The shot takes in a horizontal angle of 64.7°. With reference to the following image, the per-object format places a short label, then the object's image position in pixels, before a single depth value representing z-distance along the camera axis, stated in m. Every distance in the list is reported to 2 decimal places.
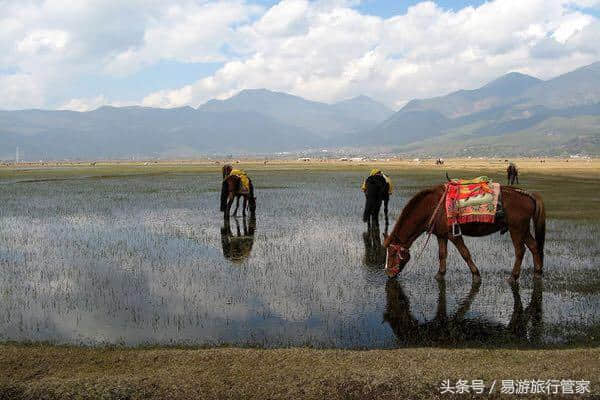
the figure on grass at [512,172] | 39.34
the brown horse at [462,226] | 11.14
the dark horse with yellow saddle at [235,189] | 21.81
